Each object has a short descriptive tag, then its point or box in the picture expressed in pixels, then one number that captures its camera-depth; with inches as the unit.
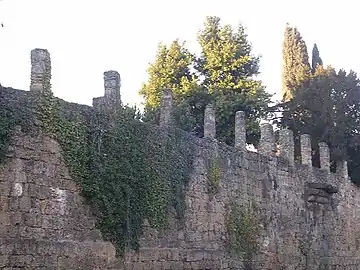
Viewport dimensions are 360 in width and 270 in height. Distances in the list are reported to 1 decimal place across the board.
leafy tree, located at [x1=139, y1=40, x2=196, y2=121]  962.7
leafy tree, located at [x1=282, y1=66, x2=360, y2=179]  903.7
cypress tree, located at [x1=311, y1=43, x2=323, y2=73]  1126.4
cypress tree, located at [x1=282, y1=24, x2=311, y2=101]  1060.5
